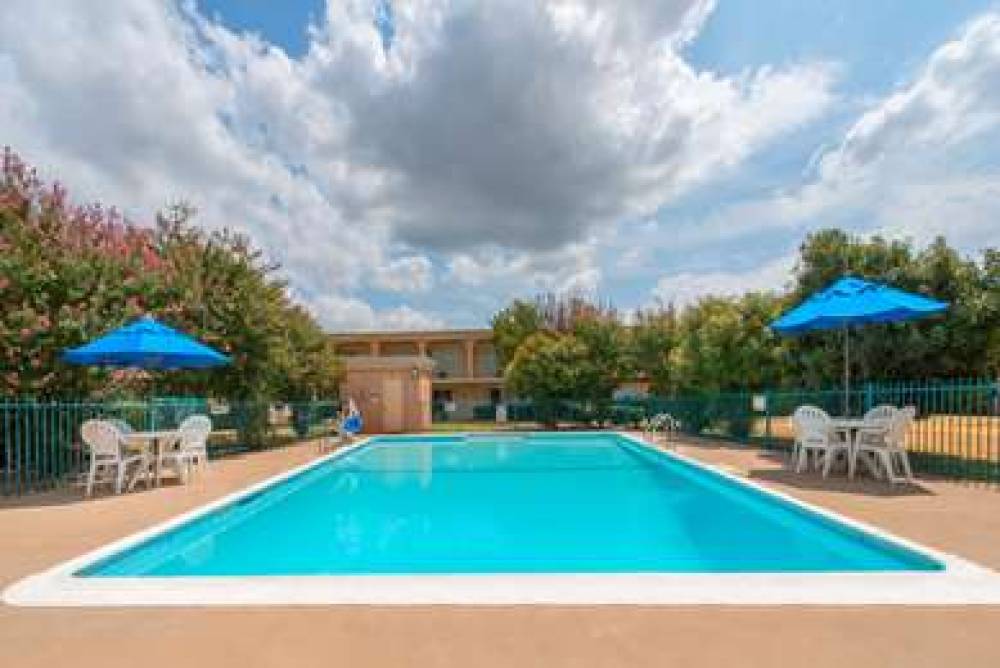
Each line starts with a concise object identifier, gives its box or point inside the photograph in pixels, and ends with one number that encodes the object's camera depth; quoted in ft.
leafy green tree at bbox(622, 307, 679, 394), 94.99
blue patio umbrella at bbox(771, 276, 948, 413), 31.30
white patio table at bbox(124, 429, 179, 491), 32.50
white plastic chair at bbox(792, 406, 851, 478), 33.47
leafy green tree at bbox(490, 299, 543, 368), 134.62
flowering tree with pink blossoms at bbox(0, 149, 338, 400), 33.73
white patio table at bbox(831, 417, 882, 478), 31.99
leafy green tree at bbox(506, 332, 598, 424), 85.81
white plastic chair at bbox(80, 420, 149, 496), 30.73
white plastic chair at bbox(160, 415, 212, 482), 34.45
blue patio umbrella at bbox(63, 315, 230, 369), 31.35
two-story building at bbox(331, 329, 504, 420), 148.15
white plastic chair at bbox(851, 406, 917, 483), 30.22
